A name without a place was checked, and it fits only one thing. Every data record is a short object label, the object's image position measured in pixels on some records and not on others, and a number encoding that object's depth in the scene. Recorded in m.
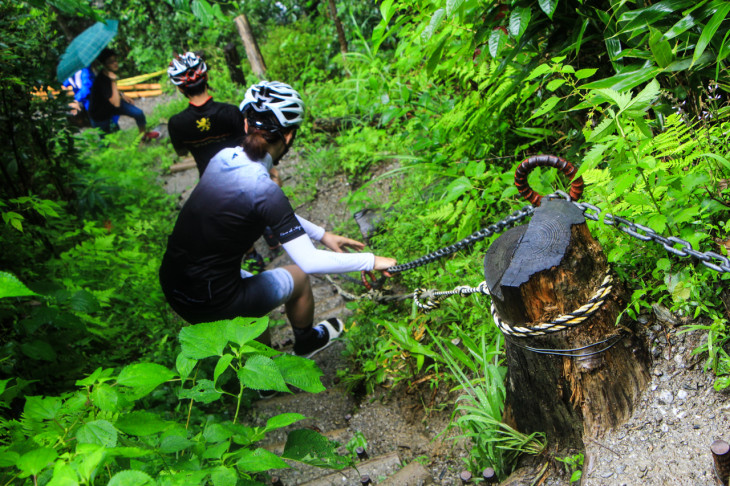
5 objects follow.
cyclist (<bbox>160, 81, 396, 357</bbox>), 2.85
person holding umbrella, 8.13
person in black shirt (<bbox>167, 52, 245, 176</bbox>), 4.61
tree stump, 1.80
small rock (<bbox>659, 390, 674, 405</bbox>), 1.91
